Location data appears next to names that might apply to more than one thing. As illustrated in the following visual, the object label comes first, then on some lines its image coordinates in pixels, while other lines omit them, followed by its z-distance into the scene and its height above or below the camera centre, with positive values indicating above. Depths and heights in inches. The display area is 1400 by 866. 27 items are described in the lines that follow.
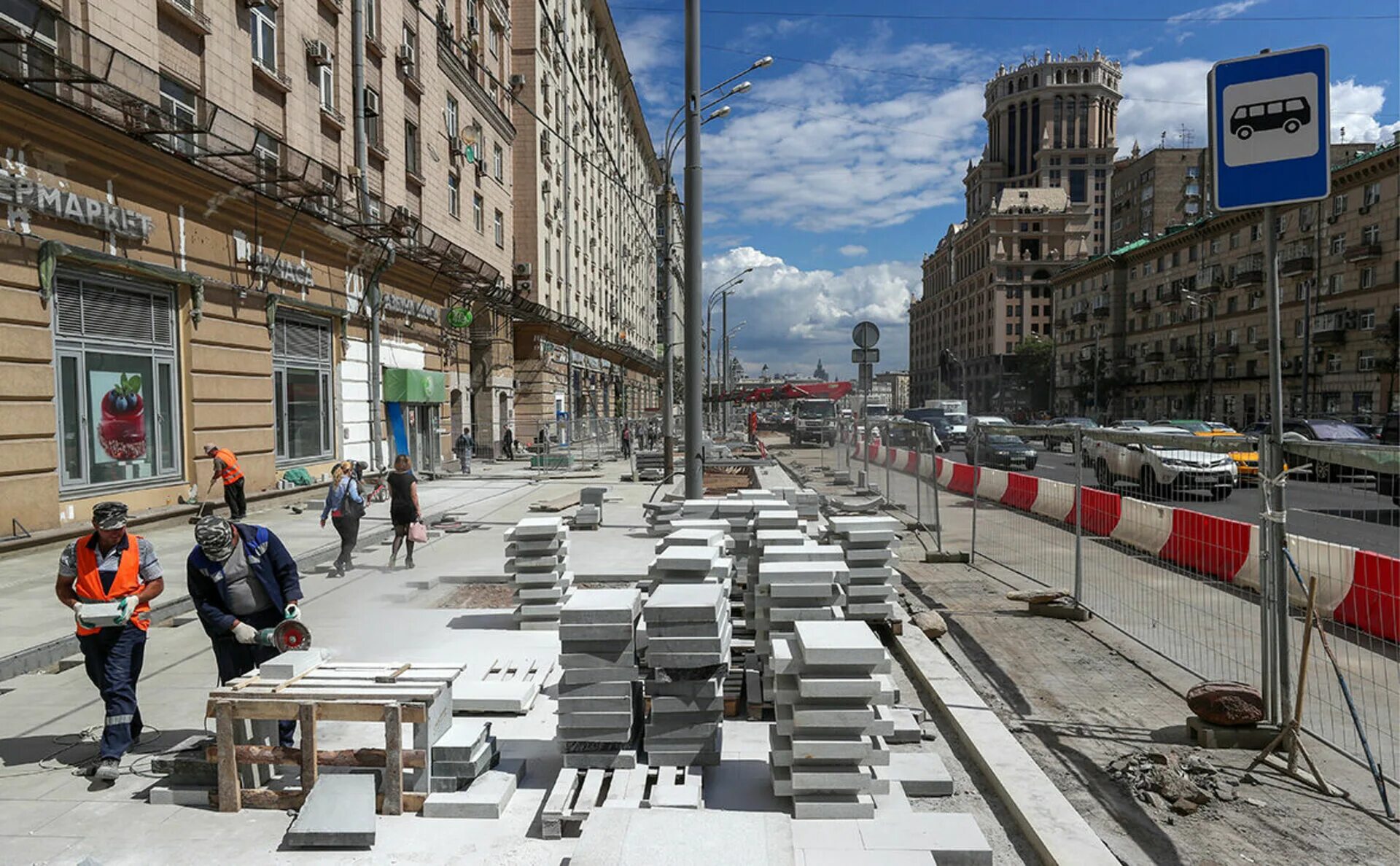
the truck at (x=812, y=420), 1711.1 -32.4
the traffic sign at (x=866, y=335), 517.7 +44.3
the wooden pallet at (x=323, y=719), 179.5 -68.0
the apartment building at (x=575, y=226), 1541.6 +427.1
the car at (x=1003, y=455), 580.7 -36.1
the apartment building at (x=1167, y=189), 3818.9 +996.3
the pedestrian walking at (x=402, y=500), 452.8 -50.0
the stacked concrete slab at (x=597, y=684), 190.2 -63.7
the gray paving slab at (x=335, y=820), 162.4 -81.0
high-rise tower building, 4958.2 +1106.8
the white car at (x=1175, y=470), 308.3 -25.8
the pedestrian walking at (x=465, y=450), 1109.7 -55.2
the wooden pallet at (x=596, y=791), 169.2 -82.5
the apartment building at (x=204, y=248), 459.8 +124.2
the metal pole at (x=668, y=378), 785.6 +30.9
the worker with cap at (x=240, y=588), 206.5 -45.2
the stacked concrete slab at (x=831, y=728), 167.5 -66.2
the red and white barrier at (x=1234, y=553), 257.8 -52.7
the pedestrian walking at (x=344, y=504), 436.5 -49.2
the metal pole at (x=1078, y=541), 343.6 -57.6
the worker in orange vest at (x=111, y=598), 199.8 -46.7
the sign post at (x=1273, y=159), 194.2 +57.7
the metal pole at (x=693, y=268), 474.9 +82.1
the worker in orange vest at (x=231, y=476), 570.9 -44.8
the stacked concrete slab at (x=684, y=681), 187.3 -62.2
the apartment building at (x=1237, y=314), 1850.4 +264.2
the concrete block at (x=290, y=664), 195.5 -61.3
